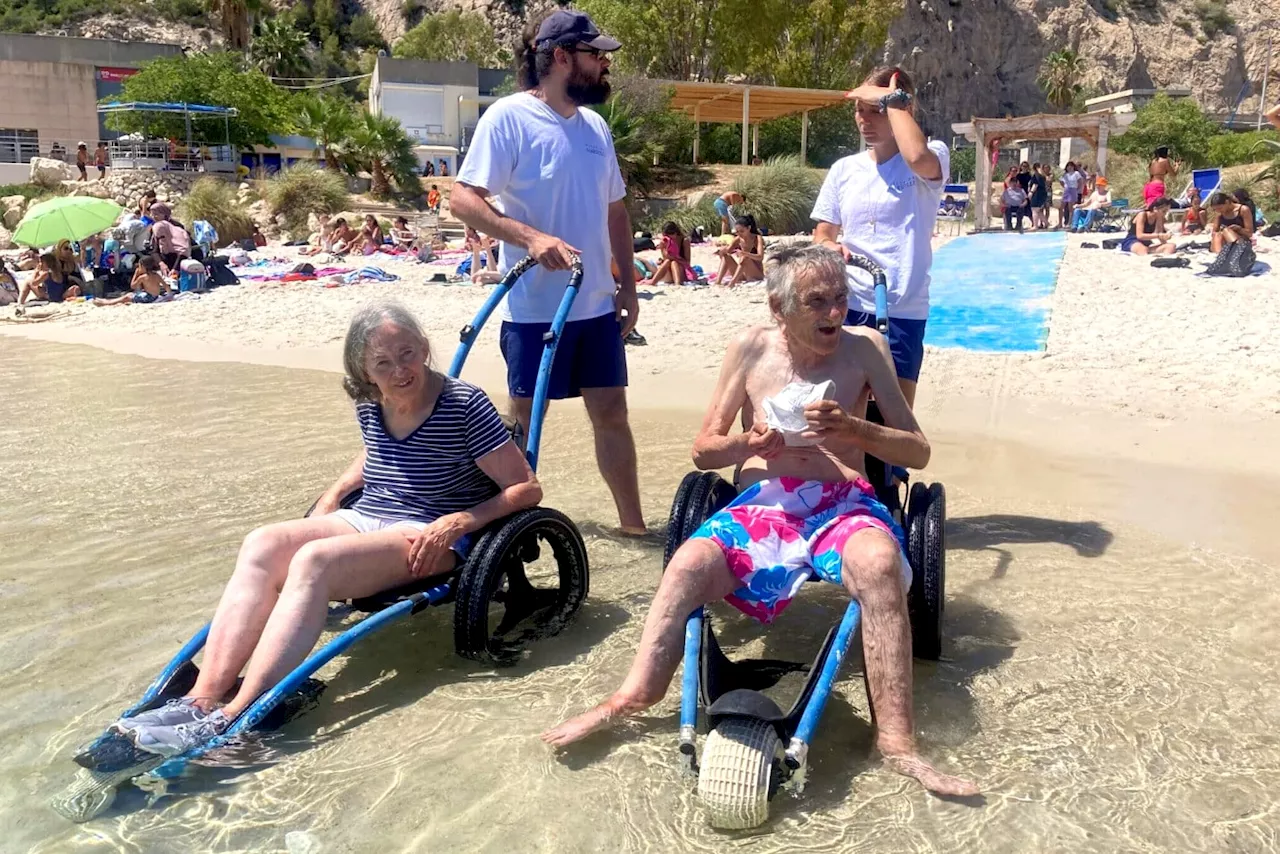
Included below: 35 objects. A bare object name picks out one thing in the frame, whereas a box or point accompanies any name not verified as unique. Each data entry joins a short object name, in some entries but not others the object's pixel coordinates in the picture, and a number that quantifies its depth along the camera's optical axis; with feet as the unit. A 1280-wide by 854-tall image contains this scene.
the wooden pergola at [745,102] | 93.56
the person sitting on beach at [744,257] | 41.34
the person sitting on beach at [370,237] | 59.47
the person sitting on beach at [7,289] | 48.67
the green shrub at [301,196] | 76.23
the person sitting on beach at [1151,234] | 41.45
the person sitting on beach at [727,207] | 57.57
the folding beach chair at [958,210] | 64.63
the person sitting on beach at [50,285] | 49.08
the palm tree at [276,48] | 182.70
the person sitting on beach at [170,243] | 50.03
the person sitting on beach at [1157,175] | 47.96
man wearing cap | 12.75
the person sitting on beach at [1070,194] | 62.23
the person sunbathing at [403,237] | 61.36
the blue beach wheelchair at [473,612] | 8.56
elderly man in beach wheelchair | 8.21
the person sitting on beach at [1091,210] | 56.59
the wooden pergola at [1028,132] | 62.44
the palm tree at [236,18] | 179.11
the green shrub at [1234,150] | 115.64
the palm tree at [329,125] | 97.40
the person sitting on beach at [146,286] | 46.78
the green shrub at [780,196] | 65.21
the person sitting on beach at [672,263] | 42.16
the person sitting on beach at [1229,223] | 36.99
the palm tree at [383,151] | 93.71
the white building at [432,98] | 144.25
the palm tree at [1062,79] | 199.11
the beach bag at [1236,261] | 32.71
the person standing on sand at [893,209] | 13.23
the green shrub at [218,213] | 71.87
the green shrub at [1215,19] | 241.14
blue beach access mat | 28.73
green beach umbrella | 49.96
